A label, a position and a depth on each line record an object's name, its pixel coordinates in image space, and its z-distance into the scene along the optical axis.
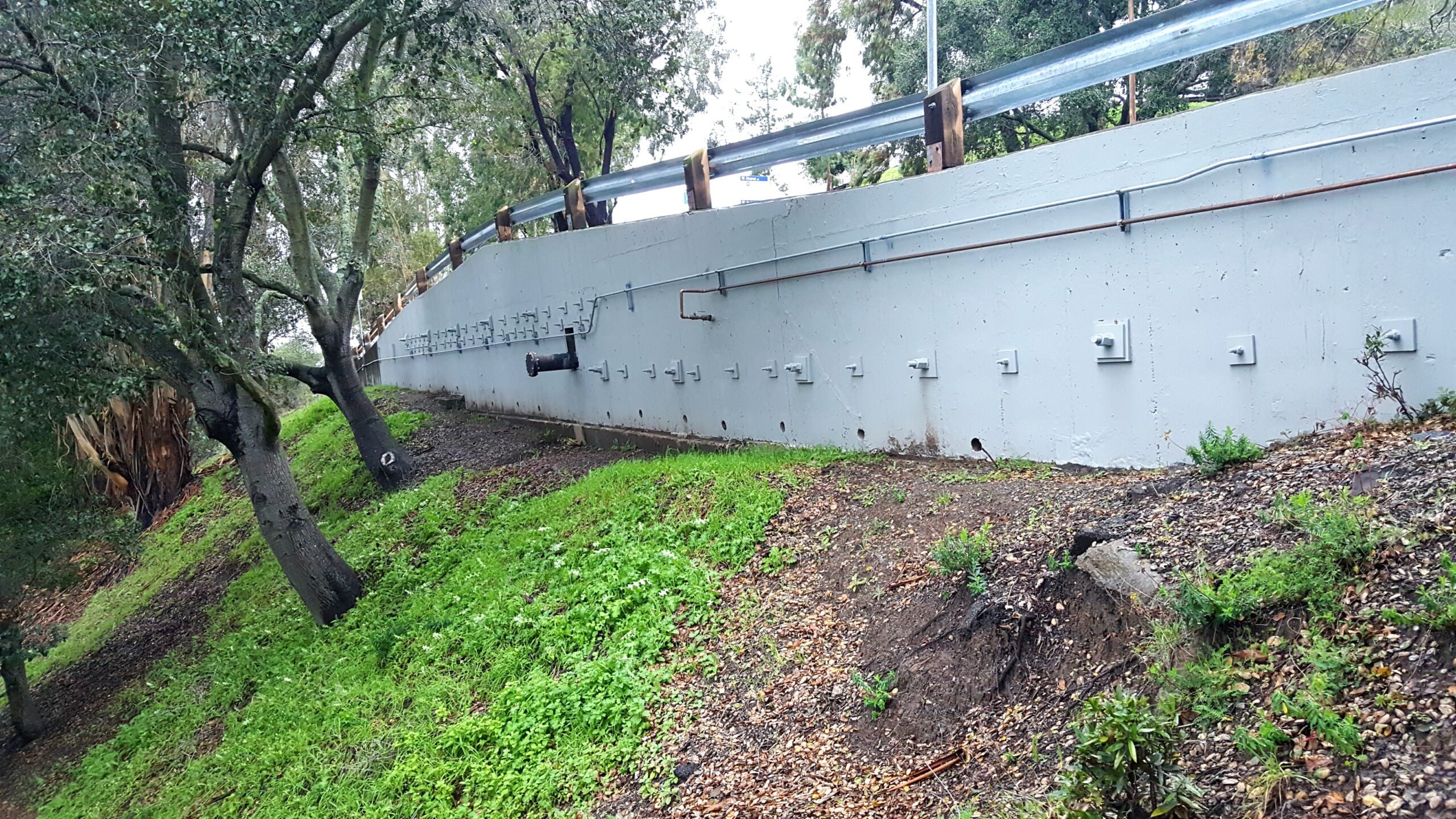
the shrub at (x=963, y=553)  4.63
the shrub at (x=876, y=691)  4.21
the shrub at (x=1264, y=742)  2.79
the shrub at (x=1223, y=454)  4.59
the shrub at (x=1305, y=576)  3.24
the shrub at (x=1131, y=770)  2.71
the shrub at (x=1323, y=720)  2.66
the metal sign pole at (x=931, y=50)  7.98
